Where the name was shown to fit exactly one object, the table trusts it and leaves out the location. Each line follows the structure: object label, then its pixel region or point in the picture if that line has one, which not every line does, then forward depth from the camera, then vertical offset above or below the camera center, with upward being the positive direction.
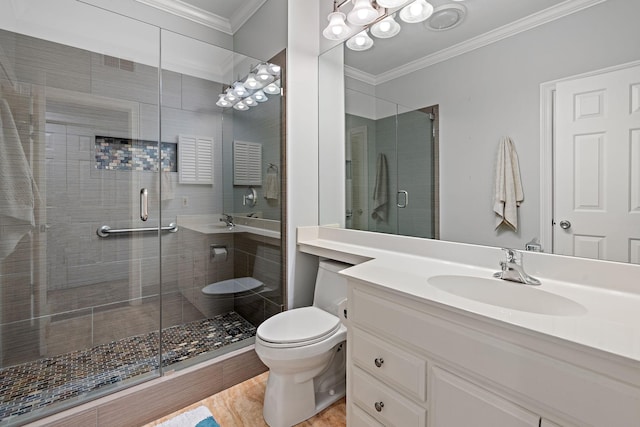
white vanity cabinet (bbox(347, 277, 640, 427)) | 0.64 -0.44
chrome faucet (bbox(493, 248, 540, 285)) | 1.06 -0.22
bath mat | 1.41 -1.04
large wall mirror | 0.99 +0.44
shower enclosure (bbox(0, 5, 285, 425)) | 1.65 -0.01
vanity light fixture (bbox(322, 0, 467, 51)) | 1.44 +1.09
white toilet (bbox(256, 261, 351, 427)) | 1.36 -0.74
